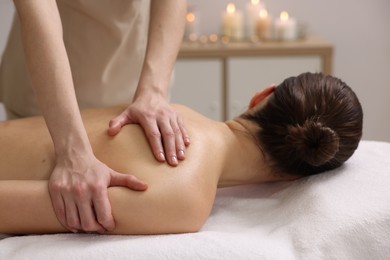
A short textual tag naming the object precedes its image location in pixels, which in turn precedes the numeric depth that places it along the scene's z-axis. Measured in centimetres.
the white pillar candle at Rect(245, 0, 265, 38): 401
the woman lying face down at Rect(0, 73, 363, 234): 134
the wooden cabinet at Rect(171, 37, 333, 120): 375
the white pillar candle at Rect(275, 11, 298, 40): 389
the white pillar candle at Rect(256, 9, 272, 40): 394
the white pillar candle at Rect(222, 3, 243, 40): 400
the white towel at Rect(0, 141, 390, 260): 125
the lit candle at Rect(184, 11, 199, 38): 405
